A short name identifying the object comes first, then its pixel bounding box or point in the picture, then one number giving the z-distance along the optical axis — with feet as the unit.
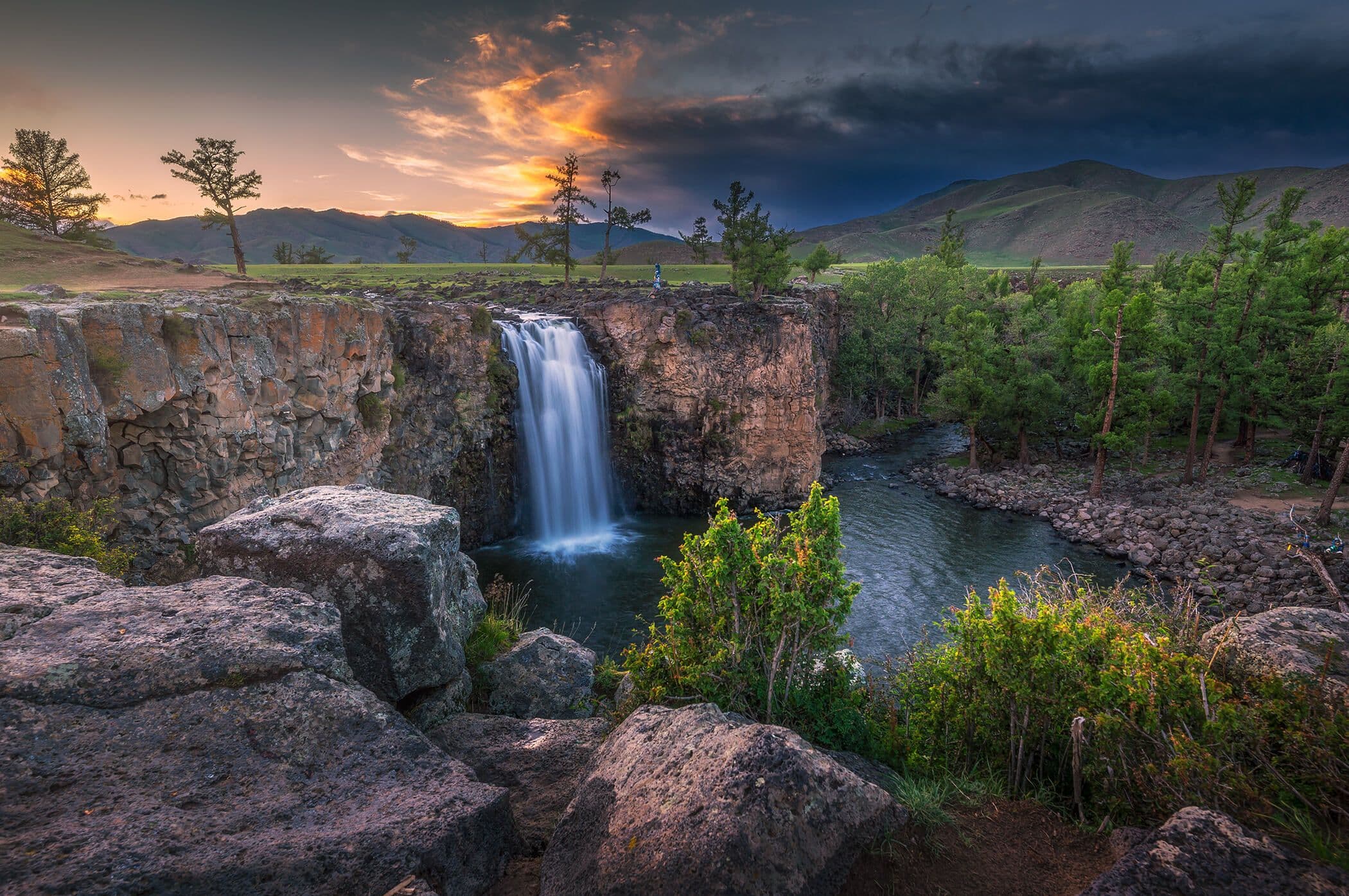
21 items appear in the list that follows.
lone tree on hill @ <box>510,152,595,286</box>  183.93
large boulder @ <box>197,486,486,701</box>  29.14
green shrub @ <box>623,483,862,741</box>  26.71
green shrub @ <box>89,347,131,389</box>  52.24
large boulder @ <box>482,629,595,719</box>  38.45
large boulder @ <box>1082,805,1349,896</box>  14.15
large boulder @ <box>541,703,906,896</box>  15.84
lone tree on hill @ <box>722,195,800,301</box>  155.53
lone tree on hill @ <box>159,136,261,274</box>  137.39
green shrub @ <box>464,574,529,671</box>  41.14
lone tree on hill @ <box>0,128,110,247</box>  136.46
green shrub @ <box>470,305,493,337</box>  104.63
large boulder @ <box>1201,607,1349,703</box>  20.83
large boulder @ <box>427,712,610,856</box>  23.12
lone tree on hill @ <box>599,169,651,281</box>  192.70
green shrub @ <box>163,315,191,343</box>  58.65
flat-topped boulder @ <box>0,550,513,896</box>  14.51
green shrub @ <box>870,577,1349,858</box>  18.44
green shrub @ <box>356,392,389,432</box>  86.89
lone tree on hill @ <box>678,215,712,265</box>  289.33
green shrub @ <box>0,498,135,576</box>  35.65
